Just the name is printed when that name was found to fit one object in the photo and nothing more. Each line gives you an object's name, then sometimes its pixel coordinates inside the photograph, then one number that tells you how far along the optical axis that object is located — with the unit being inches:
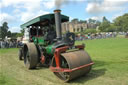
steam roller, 122.0
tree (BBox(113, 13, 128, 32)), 1823.5
